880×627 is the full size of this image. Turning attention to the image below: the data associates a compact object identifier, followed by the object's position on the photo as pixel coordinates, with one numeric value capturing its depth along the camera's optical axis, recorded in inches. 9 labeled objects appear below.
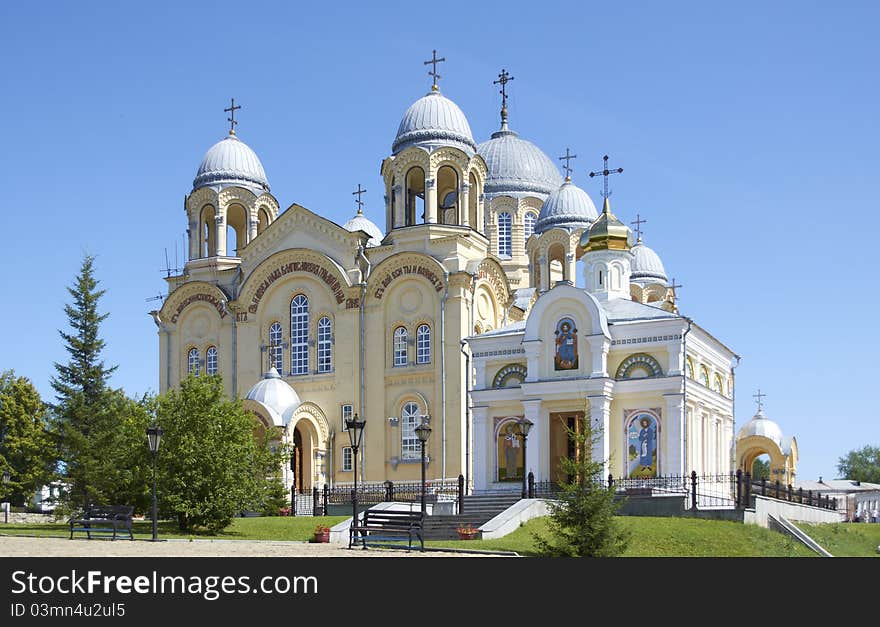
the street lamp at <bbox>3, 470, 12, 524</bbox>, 1771.7
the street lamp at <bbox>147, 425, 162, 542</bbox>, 978.7
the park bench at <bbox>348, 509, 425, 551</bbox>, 852.6
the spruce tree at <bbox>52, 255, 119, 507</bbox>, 1427.2
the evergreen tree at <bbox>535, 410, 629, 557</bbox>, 809.5
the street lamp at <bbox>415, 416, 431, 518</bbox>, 1063.6
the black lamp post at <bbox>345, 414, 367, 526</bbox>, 1013.8
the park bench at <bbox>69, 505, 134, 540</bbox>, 933.8
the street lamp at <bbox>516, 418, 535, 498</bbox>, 1123.3
